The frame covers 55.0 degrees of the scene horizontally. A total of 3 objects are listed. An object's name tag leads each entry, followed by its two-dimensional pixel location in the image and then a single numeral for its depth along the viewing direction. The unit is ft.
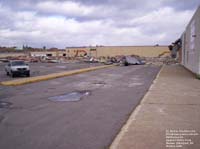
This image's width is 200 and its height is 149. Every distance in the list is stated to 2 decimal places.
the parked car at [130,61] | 130.94
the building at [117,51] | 242.24
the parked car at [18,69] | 62.61
